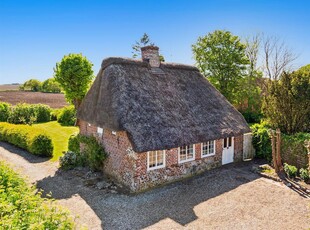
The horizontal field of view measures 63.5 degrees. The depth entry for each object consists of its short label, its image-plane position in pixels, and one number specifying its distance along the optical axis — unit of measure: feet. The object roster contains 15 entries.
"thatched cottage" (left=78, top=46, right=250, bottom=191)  42.88
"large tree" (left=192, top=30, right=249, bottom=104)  101.86
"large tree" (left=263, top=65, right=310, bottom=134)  58.08
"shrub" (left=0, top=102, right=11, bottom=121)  109.70
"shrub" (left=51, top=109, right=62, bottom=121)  127.41
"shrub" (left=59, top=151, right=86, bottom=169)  54.70
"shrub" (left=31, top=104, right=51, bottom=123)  123.24
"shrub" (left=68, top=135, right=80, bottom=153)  62.55
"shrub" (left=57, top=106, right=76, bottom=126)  115.75
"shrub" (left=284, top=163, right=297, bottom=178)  48.26
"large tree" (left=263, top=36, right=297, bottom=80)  121.97
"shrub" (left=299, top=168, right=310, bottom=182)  46.57
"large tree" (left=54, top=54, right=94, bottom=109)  82.48
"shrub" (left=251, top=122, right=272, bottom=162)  58.34
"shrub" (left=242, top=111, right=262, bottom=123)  114.11
